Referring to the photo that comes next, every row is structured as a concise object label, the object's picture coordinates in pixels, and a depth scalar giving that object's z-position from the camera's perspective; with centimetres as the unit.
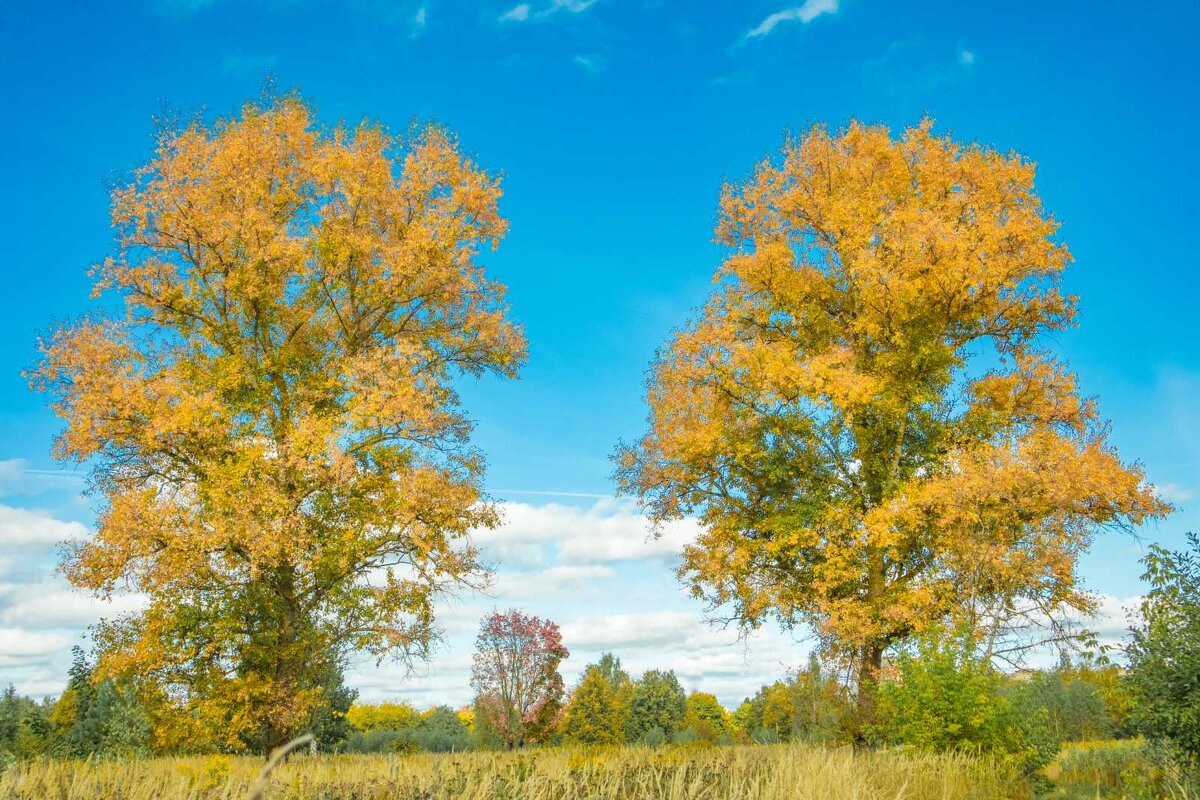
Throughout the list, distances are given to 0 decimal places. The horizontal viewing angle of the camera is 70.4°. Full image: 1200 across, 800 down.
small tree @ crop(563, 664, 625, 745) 5169
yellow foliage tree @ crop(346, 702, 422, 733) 6975
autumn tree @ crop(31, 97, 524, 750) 1534
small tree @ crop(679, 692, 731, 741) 7857
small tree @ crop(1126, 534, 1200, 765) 877
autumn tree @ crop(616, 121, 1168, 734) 1794
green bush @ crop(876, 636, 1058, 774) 1314
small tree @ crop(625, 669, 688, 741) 6303
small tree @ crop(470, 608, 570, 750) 4156
